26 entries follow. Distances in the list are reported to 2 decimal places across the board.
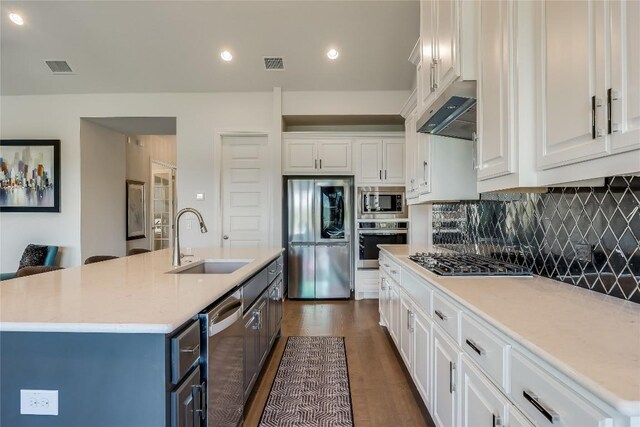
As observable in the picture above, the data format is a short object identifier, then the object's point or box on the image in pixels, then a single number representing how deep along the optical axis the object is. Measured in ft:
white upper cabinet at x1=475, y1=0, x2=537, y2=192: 4.68
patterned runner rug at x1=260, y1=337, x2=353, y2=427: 6.87
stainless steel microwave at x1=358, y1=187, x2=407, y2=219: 16.58
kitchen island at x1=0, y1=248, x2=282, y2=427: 3.56
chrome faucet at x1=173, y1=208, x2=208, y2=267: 7.51
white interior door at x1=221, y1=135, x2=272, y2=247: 17.26
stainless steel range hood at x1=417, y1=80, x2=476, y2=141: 6.28
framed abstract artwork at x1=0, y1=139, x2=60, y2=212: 17.01
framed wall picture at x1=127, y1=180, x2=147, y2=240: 21.75
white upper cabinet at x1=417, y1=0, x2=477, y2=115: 6.05
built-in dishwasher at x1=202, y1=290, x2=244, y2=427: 4.55
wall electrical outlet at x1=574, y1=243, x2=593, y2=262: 4.94
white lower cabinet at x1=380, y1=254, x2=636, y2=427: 2.63
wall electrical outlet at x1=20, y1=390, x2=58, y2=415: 3.63
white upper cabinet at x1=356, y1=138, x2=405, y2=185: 16.65
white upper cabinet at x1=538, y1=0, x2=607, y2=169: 3.49
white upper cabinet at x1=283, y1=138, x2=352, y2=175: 16.72
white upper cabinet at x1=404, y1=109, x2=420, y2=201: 10.97
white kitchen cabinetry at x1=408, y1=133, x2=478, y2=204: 9.12
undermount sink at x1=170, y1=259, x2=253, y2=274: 8.92
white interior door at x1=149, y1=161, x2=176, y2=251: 26.55
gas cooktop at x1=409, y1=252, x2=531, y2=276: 6.10
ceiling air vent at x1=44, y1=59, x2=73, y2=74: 15.42
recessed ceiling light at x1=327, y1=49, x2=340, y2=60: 14.64
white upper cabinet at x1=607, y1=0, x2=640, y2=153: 3.05
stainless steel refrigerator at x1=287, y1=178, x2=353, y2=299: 16.51
